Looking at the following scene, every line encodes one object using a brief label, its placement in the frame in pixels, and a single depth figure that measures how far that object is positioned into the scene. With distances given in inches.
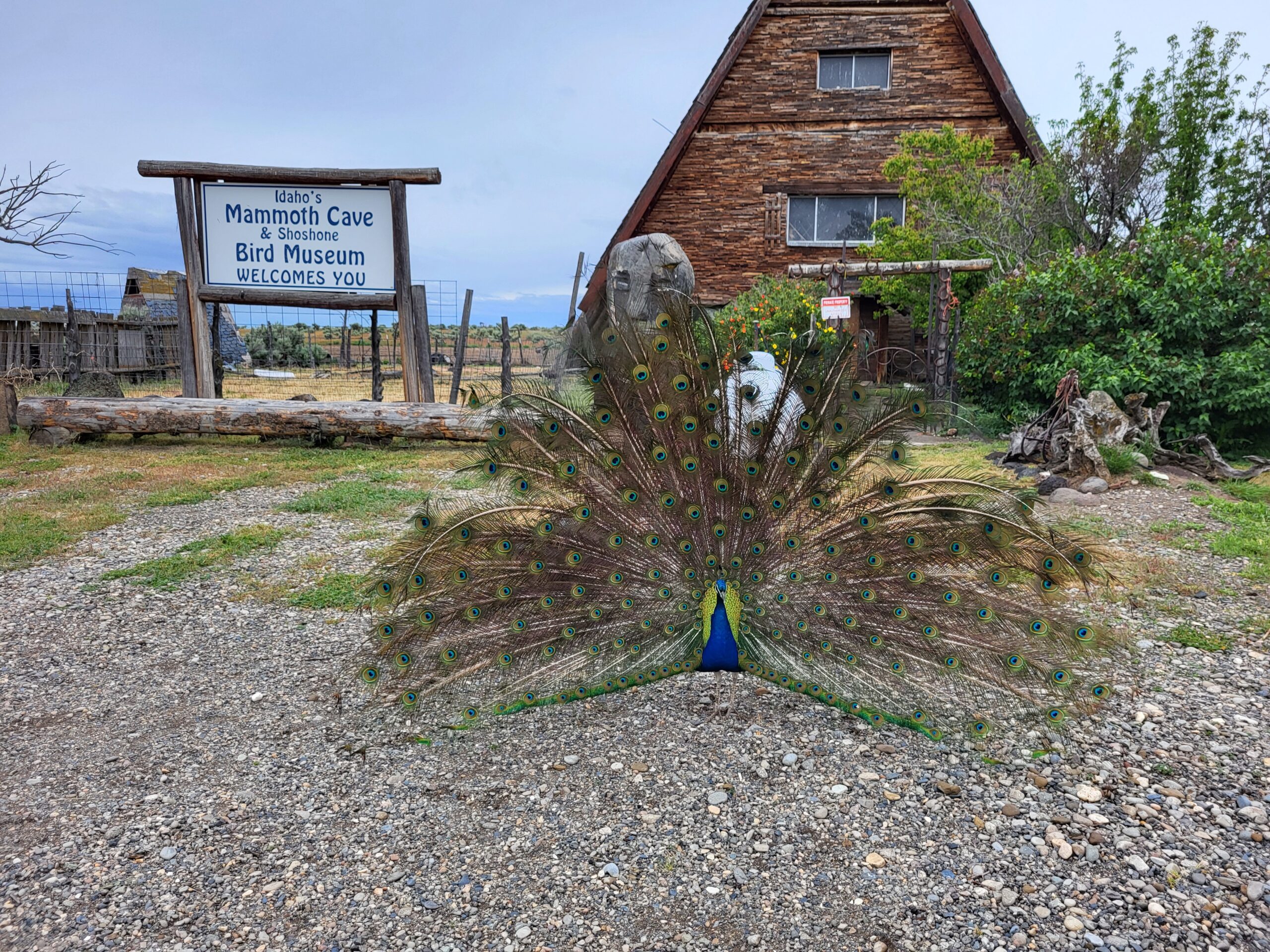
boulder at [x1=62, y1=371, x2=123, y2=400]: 585.9
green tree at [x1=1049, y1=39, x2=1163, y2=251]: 684.7
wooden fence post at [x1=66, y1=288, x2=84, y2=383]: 643.5
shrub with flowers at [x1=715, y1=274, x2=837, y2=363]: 536.1
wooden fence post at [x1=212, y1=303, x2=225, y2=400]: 530.3
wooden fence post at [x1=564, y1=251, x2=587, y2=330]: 716.0
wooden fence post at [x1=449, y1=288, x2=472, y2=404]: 674.2
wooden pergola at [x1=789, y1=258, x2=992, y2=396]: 548.4
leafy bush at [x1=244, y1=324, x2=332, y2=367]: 1105.4
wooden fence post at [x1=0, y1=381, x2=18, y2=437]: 467.8
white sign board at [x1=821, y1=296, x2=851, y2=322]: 495.5
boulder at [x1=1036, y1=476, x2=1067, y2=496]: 347.9
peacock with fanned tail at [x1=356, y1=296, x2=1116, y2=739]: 137.3
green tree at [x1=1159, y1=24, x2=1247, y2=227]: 835.4
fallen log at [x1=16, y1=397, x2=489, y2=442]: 460.8
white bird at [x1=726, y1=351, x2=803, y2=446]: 141.0
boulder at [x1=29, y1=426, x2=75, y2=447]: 461.1
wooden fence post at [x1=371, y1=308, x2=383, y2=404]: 553.9
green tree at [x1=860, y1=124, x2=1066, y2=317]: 637.9
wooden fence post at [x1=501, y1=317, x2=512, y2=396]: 703.7
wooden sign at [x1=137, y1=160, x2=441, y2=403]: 480.4
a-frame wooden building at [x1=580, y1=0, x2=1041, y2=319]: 725.9
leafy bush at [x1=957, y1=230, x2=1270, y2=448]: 424.2
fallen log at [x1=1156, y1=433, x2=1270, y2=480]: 378.6
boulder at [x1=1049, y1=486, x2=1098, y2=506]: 336.2
